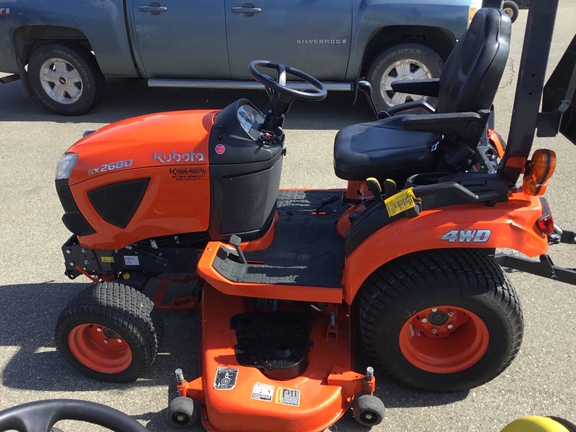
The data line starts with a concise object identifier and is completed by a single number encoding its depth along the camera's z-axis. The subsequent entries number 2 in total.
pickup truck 5.10
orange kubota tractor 2.08
